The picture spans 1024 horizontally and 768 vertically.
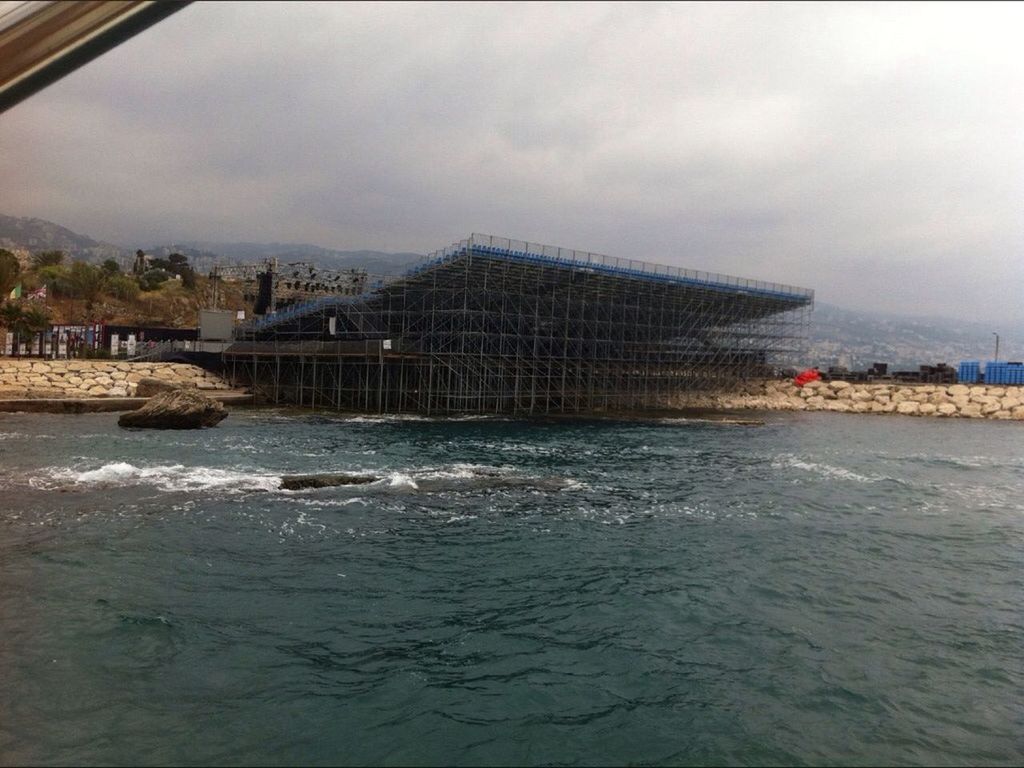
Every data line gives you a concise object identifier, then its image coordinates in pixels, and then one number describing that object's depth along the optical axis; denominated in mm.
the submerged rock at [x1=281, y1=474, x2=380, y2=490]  17625
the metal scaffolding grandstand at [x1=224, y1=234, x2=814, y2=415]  40625
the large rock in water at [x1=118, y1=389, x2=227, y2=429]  29000
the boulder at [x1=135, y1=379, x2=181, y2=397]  37469
